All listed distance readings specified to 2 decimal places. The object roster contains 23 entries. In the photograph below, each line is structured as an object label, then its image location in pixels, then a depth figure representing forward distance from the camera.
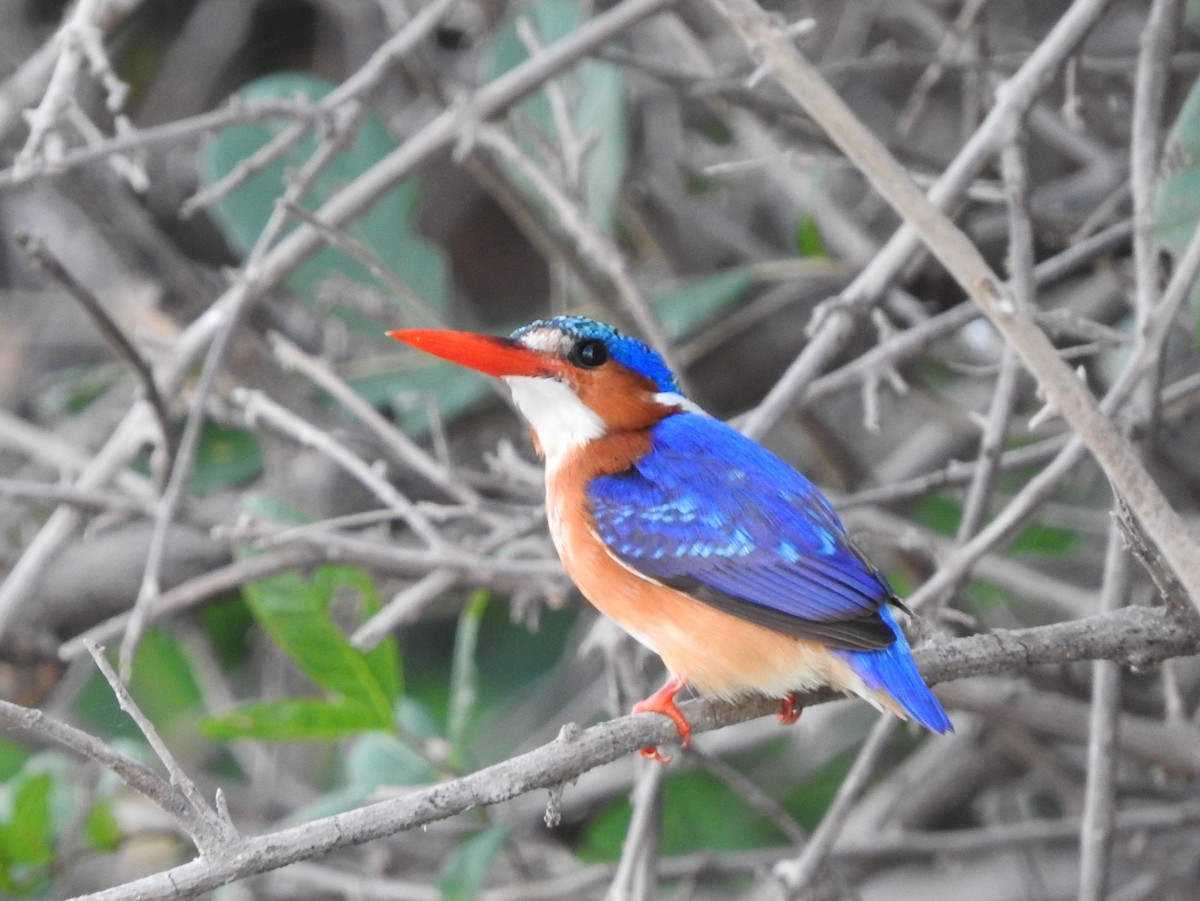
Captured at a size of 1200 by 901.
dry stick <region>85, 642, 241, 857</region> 3.01
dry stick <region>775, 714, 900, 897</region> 4.48
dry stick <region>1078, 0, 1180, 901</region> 4.43
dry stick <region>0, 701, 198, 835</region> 2.82
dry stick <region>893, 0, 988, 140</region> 6.19
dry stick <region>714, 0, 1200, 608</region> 3.16
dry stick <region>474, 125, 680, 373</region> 5.36
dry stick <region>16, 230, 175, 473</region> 4.48
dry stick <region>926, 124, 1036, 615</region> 4.69
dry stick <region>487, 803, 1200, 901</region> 6.07
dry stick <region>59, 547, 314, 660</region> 5.33
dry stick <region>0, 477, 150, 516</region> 5.29
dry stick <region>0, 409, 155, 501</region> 6.68
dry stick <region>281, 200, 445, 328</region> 4.94
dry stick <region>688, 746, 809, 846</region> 5.48
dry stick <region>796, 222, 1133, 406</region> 4.96
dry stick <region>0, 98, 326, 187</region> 5.06
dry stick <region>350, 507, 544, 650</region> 4.79
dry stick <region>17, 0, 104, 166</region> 4.60
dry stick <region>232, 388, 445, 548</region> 5.23
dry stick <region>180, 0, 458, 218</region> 5.60
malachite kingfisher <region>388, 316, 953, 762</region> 4.13
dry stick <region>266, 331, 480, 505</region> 5.46
